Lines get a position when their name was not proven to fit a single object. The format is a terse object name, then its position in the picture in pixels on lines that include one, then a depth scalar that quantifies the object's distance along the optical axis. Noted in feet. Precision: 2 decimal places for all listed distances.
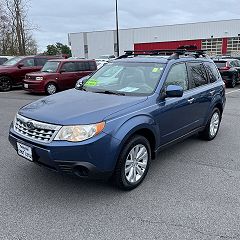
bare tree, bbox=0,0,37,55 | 89.25
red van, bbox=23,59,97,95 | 41.65
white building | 169.78
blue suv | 10.78
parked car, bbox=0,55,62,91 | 46.42
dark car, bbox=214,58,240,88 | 51.52
